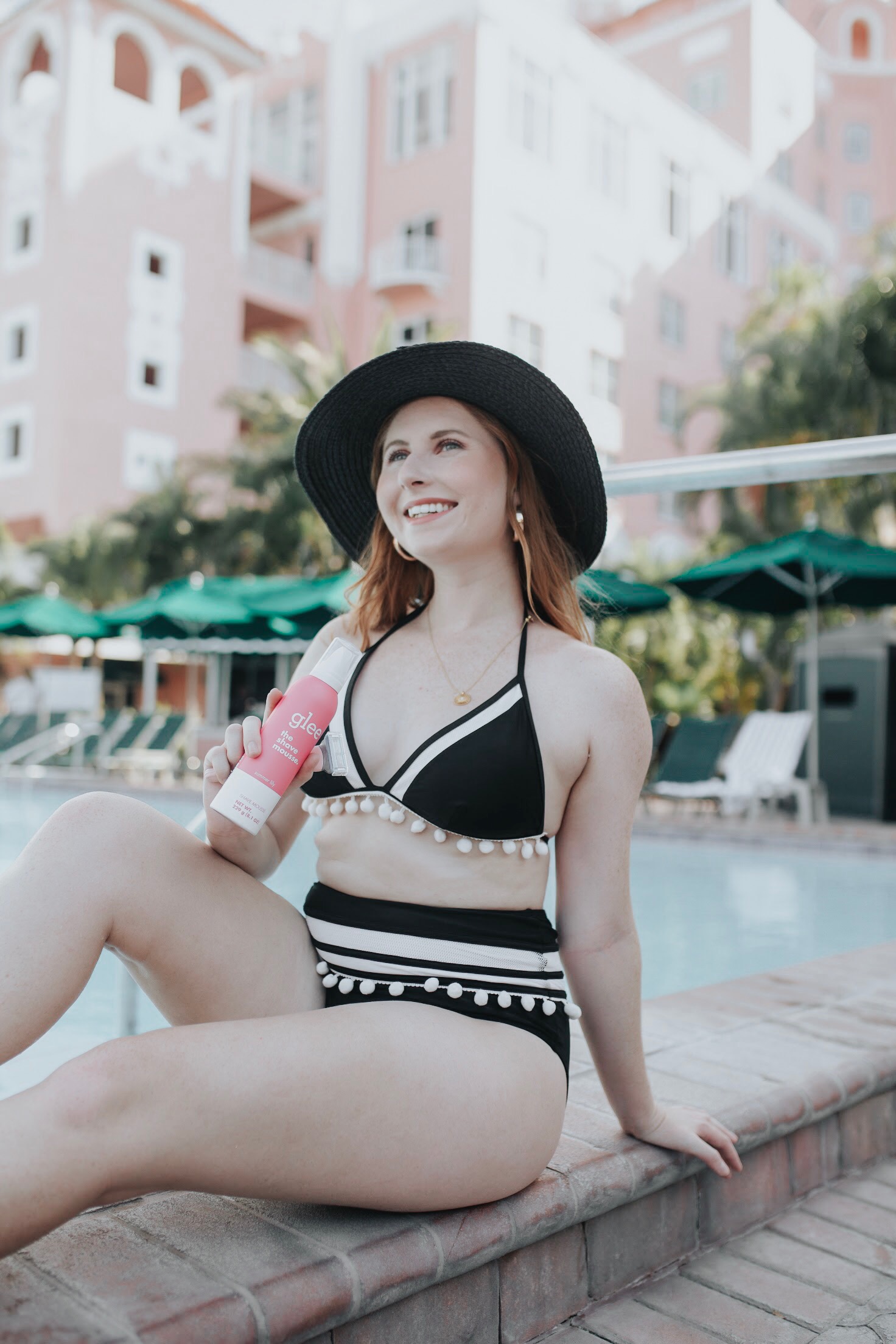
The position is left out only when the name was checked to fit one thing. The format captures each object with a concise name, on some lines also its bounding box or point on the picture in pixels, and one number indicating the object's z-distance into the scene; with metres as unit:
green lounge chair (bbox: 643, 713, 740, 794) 10.66
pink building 23.67
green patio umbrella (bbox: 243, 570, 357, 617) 12.03
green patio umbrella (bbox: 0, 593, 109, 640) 14.73
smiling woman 1.32
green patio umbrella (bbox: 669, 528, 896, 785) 9.52
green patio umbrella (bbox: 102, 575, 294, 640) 12.83
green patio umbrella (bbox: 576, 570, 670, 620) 10.18
